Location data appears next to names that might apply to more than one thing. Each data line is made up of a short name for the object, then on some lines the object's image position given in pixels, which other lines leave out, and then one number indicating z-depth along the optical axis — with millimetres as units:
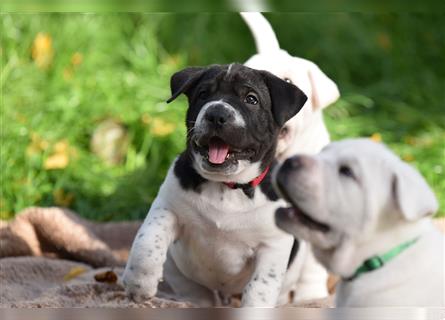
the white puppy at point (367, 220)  3945
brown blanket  6113
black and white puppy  5039
